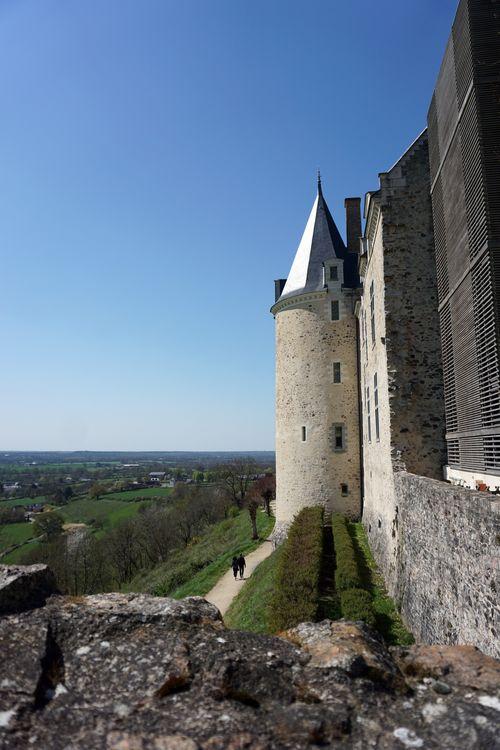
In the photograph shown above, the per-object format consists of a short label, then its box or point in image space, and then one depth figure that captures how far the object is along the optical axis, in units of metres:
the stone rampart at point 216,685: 1.99
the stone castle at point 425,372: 7.01
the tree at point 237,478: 47.84
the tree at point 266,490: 33.69
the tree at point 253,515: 25.74
